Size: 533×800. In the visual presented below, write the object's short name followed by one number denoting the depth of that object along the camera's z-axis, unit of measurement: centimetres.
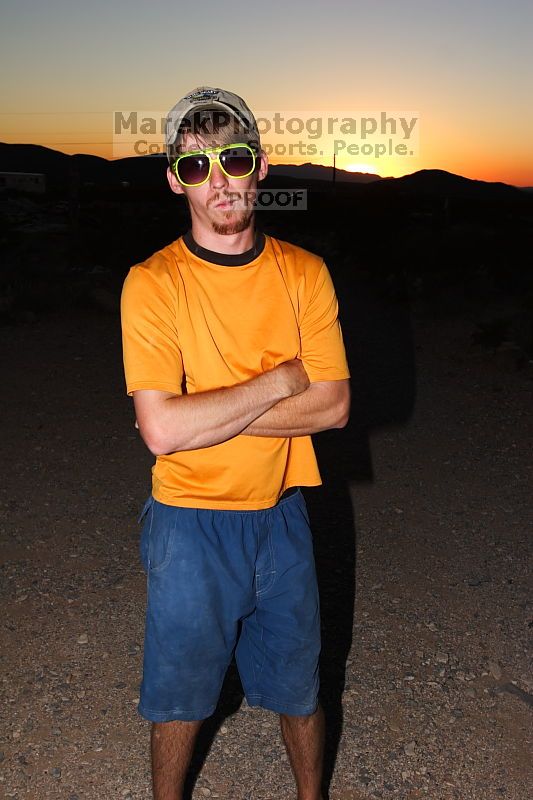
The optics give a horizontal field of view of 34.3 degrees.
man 201
